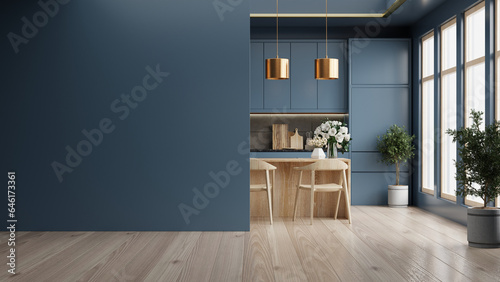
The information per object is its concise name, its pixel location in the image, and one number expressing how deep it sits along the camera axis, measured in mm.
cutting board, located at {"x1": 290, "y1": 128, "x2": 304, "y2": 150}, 8695
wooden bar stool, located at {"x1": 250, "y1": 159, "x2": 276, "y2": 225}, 5883
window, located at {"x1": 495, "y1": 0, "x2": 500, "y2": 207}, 5320
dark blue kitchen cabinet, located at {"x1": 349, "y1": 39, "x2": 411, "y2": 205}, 8047
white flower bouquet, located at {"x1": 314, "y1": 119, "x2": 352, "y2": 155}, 6555
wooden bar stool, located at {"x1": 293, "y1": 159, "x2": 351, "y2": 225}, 5957
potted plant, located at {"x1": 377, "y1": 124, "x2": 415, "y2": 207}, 7617
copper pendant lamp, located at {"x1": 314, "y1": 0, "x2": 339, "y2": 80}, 5840
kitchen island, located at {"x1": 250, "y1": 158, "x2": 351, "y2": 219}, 6566
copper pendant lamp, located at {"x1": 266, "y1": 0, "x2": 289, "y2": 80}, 5872
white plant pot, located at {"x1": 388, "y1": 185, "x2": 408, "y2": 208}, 7703
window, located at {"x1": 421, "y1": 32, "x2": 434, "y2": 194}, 7383
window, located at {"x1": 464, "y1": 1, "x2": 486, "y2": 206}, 5672
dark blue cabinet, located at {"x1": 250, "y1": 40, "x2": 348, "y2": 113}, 8234
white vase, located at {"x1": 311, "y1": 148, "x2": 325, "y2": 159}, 6523
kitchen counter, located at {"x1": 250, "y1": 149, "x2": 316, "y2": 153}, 8266
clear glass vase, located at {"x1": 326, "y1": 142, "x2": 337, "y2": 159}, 6602
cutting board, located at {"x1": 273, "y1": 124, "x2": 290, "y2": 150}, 8703
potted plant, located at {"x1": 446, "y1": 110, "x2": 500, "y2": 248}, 4496
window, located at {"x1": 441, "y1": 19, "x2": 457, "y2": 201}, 6496
